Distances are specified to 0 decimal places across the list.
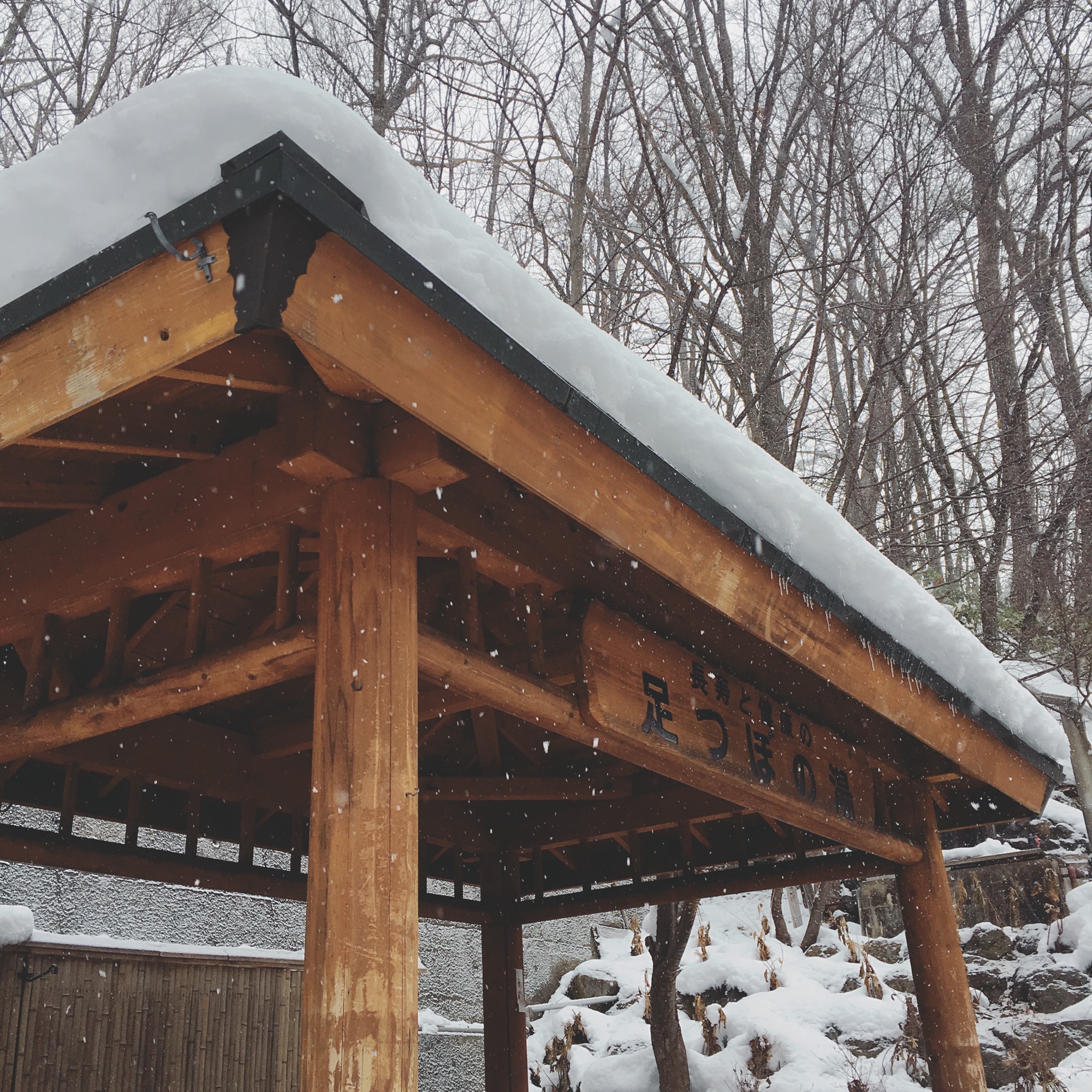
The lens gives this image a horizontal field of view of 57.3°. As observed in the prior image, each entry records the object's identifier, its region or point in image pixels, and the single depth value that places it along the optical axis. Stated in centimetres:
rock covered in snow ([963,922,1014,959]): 1169
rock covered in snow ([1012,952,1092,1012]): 1078
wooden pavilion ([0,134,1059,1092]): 200
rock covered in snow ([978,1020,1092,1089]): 995
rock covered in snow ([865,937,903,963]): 1277
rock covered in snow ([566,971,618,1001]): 1474
